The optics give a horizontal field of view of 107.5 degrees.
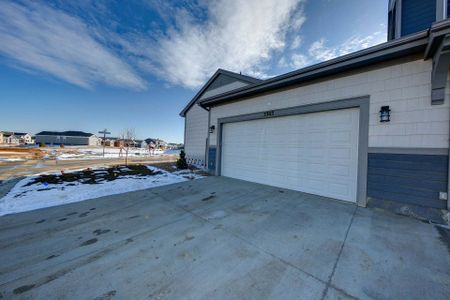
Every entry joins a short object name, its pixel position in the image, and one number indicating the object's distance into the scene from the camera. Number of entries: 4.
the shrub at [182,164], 9.78
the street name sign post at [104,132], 16.27
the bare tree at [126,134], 27.61
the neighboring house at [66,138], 57.44
